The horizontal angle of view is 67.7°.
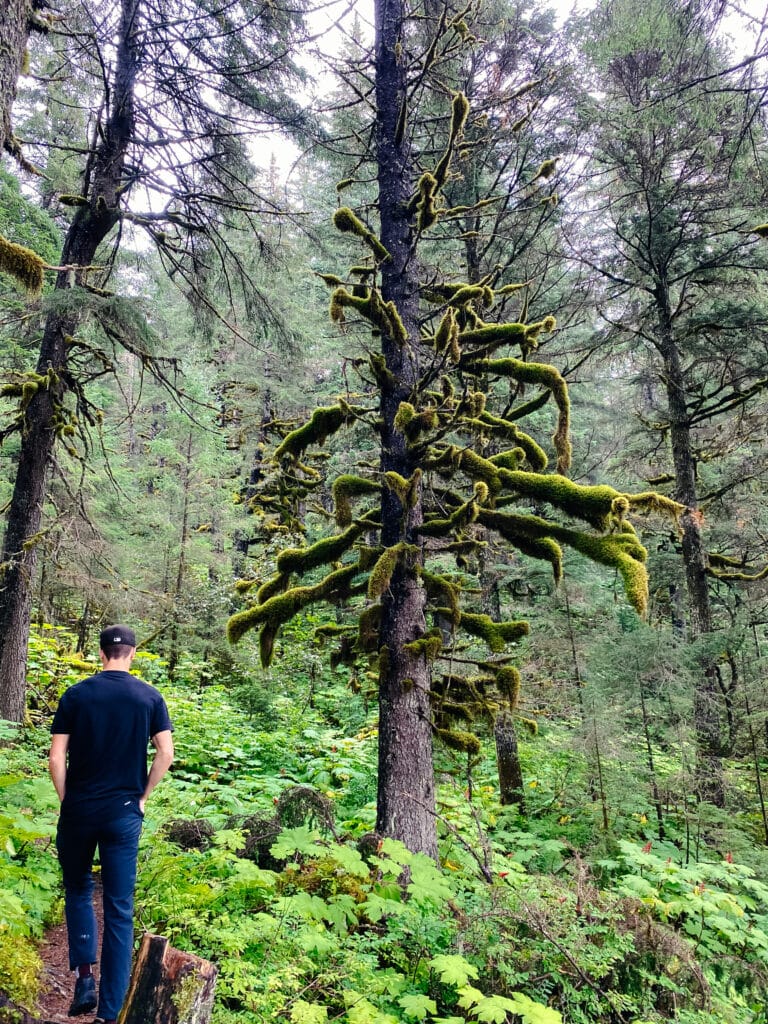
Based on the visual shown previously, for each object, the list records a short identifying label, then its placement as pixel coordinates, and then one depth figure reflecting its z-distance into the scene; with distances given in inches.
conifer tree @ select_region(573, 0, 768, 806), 350.9
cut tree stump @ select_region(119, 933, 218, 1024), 87.3
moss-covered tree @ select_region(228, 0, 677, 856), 191.2
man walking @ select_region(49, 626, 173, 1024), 122.7
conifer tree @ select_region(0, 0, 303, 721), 302.9
